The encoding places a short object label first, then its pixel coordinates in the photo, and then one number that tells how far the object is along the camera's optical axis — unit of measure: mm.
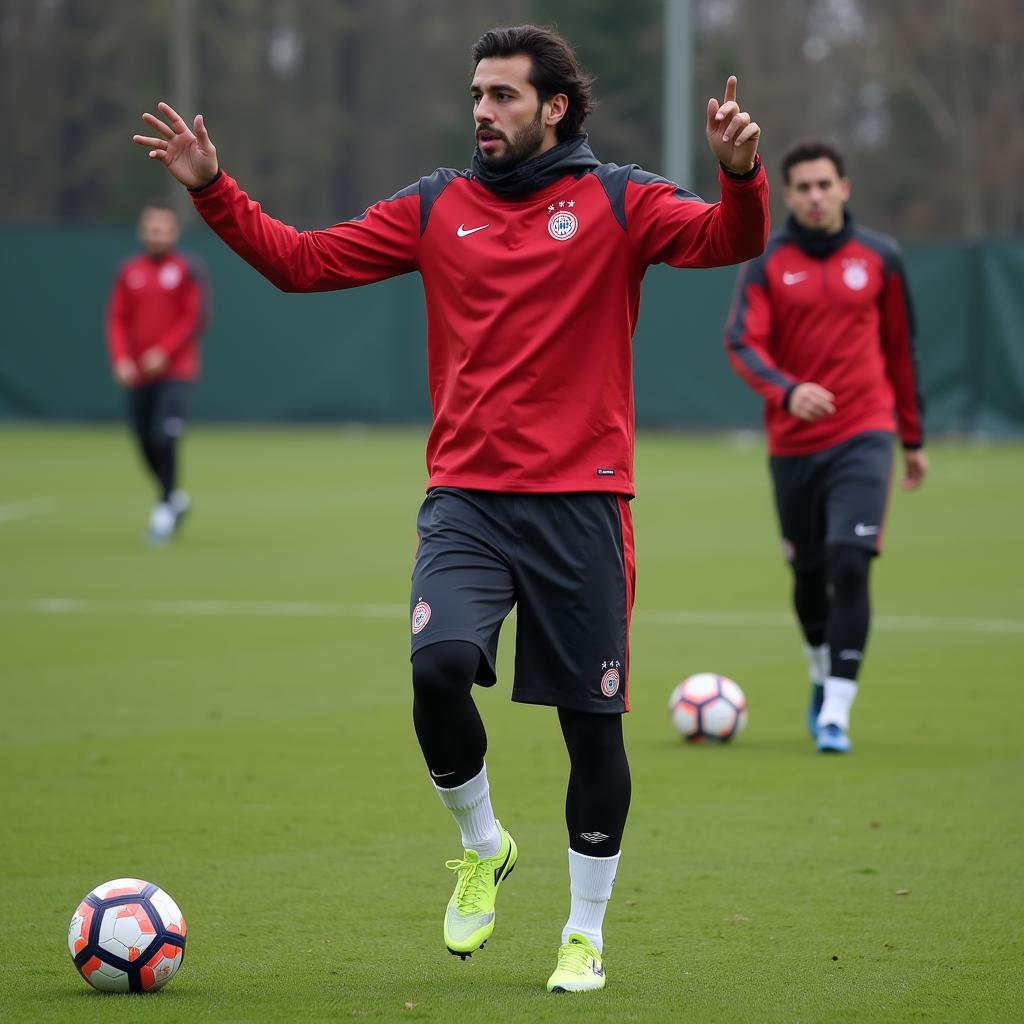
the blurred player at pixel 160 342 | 32031
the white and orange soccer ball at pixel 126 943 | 9641
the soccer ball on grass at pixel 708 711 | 16719
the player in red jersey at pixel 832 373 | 16375
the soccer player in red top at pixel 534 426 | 9930
